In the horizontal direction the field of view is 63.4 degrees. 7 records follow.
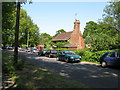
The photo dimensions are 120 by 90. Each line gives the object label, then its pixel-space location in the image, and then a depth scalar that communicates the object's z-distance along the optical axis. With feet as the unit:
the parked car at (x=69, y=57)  40.12
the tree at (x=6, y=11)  41.90
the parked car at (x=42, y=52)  69.26
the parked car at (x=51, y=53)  59.02
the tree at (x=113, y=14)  62.53
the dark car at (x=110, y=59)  27.40
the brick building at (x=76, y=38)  116.29
